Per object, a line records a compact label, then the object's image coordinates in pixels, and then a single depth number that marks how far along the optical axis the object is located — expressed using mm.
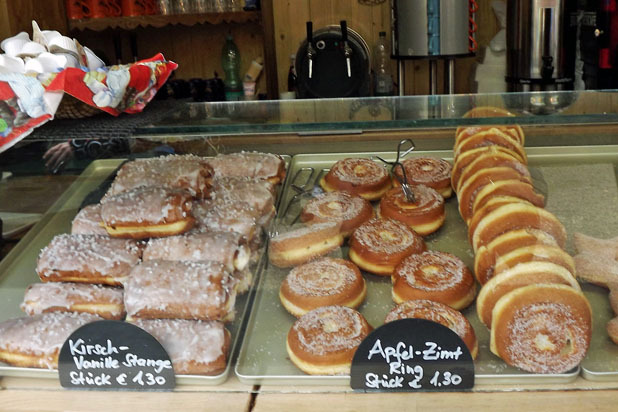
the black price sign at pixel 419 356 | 777
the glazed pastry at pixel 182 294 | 840
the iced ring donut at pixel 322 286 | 878
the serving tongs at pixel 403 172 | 1035
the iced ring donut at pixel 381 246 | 966
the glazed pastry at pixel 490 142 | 987
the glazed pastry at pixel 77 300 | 881
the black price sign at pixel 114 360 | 810
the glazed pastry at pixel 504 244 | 857
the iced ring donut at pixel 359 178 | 1095
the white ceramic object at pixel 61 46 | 889
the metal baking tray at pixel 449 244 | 792
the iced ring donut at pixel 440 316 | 793
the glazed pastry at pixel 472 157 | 1008
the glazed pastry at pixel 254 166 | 1074
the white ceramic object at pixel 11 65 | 846
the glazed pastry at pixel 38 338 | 833
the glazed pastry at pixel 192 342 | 807
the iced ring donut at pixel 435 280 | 870
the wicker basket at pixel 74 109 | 916
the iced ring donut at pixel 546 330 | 769
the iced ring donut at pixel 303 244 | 946
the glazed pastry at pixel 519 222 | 885
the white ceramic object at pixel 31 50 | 875
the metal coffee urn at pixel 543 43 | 2305
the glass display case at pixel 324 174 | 797
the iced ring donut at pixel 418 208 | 1035
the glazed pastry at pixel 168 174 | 993
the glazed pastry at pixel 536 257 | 828
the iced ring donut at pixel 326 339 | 790
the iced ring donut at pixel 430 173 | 1131
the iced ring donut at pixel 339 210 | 991
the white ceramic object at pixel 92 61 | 921
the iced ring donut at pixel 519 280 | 800
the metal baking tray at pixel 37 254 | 839
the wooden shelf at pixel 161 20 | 2873
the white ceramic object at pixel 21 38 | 907
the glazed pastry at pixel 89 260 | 917
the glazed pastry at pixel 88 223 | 986
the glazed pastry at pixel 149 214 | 930
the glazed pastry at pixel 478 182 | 986
